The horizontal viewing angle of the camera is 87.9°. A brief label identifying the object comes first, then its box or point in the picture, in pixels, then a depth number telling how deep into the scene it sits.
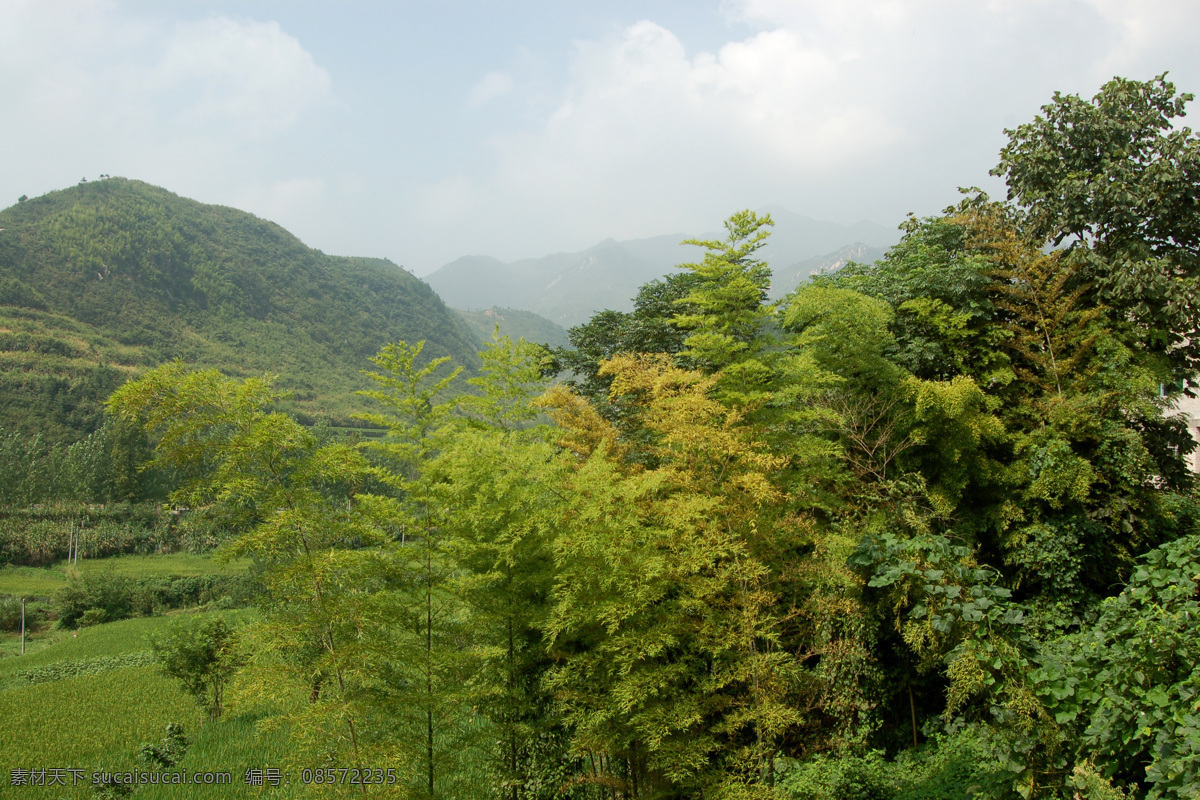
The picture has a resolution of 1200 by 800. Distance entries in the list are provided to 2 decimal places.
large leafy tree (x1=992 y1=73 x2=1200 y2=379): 8.27
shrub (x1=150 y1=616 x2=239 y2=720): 11.27
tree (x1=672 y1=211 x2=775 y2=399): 8.16
